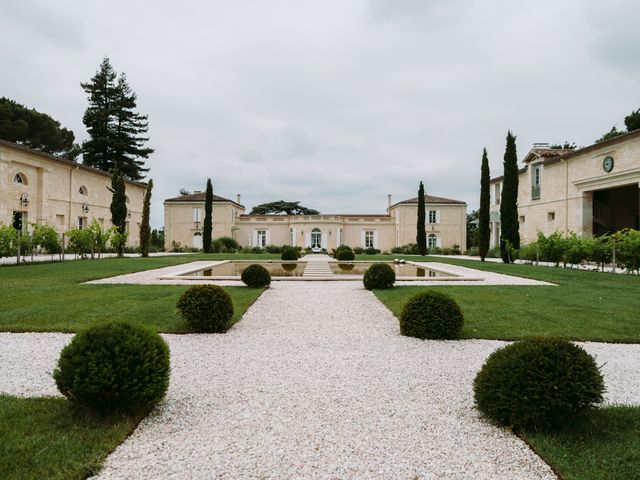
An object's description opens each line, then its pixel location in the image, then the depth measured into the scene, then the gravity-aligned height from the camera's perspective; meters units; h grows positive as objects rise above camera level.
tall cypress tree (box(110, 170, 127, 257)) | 28.52 +2.68
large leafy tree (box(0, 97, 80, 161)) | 35.47 +10.01
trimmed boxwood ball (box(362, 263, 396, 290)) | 11.26 -0.85
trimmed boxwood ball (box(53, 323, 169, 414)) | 3.21 -0.96
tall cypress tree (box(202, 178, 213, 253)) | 35.56 +2.01
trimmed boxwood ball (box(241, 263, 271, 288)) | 11.70 -0.87
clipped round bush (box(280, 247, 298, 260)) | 24.97 -0.62
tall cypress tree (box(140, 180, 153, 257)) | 28.42 +1.12
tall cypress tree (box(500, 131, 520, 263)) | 23.12 +2.16
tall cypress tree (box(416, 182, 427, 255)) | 34.34 +1.60
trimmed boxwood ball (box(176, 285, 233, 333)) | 6.65 -1.01
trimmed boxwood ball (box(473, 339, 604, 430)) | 3.09 -1.03
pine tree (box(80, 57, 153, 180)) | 43.31 +12.19
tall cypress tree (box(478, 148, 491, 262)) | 25.20 +2.14
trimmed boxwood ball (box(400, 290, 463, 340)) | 6.34 -1.09
